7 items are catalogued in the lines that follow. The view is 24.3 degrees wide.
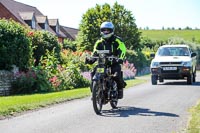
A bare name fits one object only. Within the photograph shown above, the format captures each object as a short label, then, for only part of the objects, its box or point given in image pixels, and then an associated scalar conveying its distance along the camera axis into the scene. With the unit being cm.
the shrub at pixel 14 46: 1925
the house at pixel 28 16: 5656
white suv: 2223
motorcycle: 1061
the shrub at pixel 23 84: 1820
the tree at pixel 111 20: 6062
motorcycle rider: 1130
